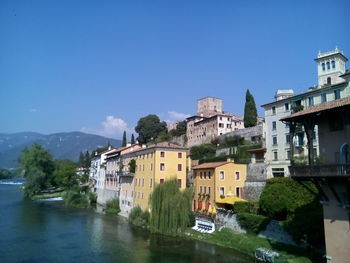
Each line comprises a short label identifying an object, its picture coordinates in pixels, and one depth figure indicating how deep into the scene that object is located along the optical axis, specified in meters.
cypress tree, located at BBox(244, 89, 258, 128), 61.72
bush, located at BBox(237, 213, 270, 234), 27.02
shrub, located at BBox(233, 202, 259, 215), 30.14
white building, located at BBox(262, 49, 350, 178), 33.31
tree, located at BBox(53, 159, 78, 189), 82.06
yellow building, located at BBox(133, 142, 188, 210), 39.06
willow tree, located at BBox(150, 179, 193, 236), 33.00
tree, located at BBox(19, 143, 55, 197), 71.94
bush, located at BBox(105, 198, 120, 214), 50.16
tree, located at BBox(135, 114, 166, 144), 91.44
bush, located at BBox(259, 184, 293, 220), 26.23
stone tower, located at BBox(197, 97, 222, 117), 100.69
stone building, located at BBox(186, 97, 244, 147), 78.12
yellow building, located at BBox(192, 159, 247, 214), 35.59
